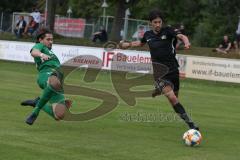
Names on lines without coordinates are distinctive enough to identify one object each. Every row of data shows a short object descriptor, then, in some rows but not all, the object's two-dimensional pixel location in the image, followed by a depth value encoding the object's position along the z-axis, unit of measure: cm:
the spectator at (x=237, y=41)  3491
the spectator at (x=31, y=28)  4156
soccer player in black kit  1187
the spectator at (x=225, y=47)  3526
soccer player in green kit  1210
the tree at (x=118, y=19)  4381
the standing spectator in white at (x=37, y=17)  4399
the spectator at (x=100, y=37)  4206
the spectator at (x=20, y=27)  4181
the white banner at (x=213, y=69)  2773
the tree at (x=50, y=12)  4366
